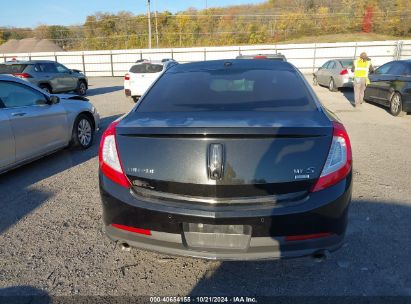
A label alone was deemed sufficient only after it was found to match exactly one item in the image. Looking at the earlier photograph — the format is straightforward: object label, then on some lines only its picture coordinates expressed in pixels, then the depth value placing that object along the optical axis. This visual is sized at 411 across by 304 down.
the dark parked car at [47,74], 13.31
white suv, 12.36
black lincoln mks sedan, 2.15
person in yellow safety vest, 10.91
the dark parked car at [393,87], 9.02
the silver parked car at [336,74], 14.66
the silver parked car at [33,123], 4.64
